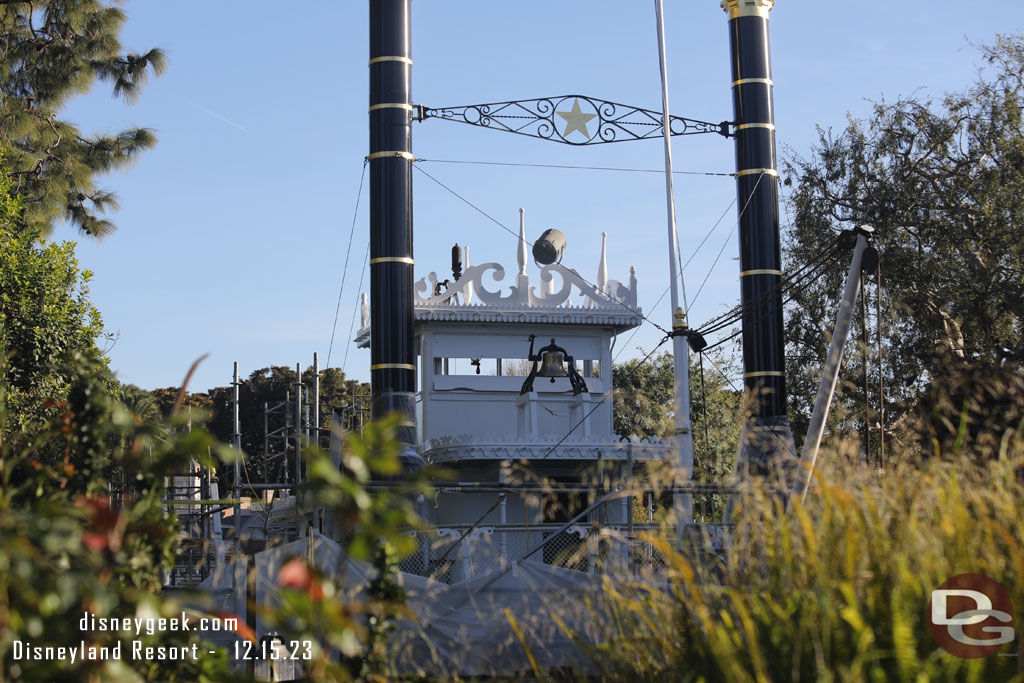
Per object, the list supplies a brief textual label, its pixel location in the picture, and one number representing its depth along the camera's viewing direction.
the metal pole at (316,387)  28.90
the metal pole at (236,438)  8.12
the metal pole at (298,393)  15.66
